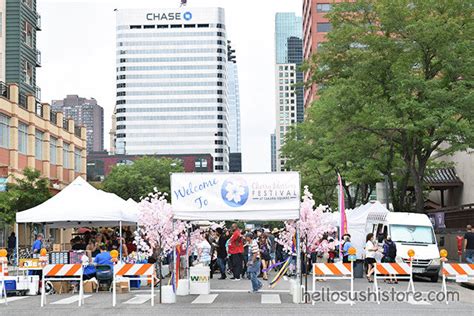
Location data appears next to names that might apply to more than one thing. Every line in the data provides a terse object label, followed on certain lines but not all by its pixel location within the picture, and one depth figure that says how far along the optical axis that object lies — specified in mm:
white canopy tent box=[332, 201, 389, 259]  38994
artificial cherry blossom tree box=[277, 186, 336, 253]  21625
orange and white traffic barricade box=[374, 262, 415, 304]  20156
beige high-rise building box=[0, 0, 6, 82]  57719
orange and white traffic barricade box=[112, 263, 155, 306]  18812
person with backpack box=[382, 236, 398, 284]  28391
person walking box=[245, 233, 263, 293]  22125
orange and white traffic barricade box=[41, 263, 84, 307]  19438
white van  29375
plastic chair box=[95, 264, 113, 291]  23344
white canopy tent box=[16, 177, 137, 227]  26094
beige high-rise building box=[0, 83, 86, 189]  47781
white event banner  19234
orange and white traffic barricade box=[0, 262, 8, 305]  19844
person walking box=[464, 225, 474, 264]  29597
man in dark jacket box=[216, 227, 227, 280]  29992
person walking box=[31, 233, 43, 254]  28122
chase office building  199750
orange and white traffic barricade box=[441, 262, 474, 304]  19312
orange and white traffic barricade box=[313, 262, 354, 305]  19188
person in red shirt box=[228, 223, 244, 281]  25288
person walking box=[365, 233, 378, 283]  28172
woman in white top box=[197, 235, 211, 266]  29264
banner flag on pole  32734
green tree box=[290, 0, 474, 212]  34031
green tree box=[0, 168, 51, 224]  38469
